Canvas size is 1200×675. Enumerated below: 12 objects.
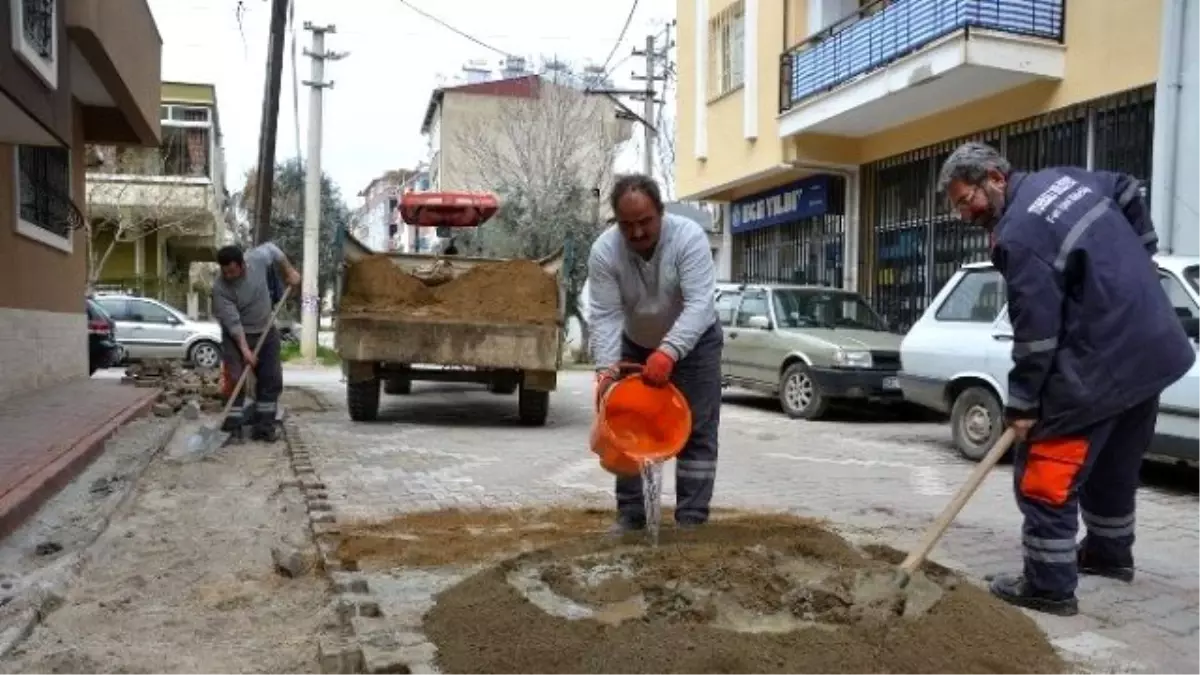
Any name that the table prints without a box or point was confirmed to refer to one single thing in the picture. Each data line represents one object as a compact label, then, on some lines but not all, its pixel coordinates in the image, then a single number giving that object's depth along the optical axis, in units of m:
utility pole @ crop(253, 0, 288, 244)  12.98
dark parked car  15.04
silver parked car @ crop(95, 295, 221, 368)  19.20
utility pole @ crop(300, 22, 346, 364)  22.03
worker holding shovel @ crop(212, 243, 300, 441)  8.26
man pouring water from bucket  4.20
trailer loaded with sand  9.27
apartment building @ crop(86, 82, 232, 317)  27.33
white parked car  7.82
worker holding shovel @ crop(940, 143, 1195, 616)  3.64
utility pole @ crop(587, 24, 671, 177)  25.59
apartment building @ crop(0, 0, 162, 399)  7.79
